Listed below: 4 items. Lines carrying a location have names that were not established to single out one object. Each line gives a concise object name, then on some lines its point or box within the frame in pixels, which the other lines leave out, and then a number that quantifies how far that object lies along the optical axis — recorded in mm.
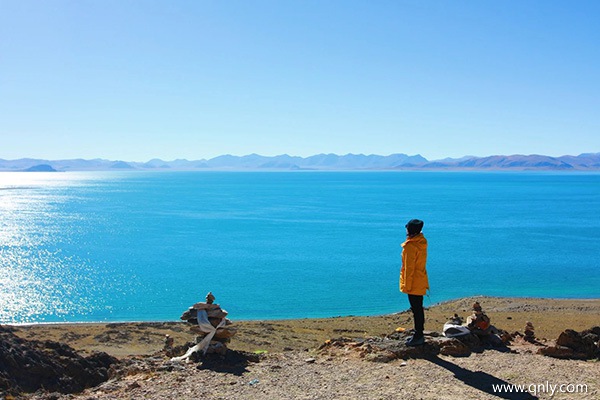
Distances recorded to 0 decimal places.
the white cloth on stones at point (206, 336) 10938
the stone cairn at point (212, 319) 11195
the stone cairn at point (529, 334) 12305
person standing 10383
